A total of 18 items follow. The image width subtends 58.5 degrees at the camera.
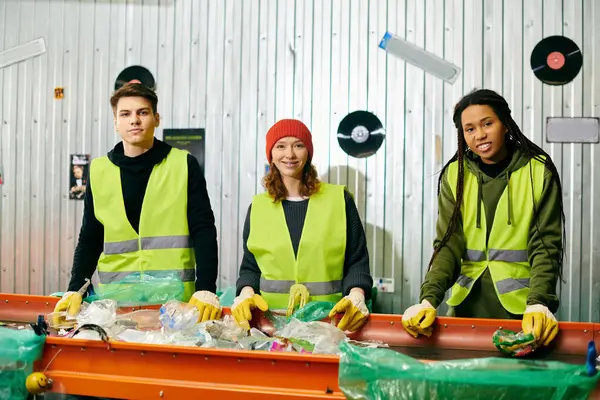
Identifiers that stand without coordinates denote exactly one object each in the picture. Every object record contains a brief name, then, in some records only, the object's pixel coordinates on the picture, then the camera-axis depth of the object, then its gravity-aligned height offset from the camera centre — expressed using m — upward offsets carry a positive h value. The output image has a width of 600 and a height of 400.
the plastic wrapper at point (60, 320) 1.82 -0.42
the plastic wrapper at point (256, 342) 1.60 -0.43
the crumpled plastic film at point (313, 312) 1.89 -0.39
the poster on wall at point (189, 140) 3.92 +0.46
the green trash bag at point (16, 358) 1.39 -0.42
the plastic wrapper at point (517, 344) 1.56 -0.40
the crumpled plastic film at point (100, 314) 1.76 -0.38
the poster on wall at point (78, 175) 4.09 +0.20
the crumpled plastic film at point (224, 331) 1.68 -0.41
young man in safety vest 2.30 -0.04
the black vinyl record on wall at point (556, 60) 3.45 +0.95
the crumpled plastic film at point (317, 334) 1.57 -0.40
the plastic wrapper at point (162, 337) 1.58 -0.41
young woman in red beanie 2.28 -0.14
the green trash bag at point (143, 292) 2.04 -0.35
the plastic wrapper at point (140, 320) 1.79 -0.41
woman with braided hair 1.92 -0.05
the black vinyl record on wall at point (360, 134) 3.67 +0.48
